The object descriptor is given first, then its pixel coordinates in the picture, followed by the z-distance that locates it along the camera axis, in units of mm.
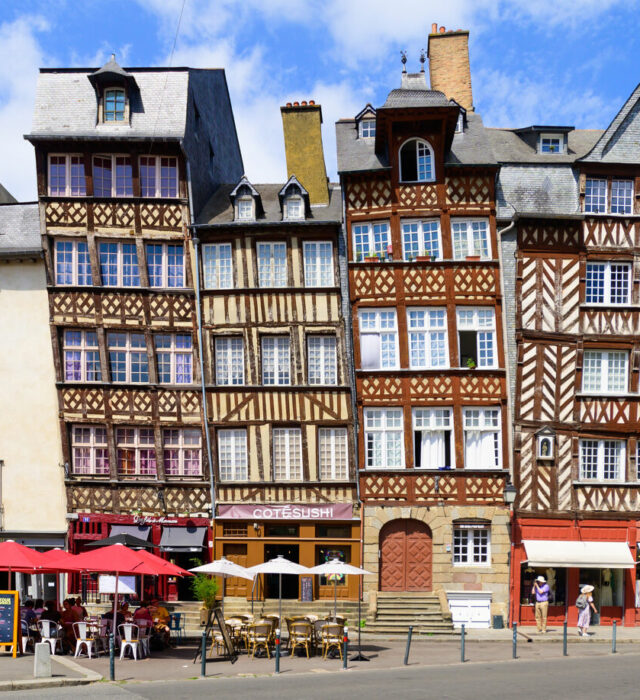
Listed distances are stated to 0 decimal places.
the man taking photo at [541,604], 23703
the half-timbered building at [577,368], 25500
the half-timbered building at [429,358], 25547
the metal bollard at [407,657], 18000
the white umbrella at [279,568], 20250
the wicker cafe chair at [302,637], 19375
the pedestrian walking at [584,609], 22950
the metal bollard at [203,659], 16016
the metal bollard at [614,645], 19619
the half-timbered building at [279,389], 26234
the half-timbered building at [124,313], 26500
